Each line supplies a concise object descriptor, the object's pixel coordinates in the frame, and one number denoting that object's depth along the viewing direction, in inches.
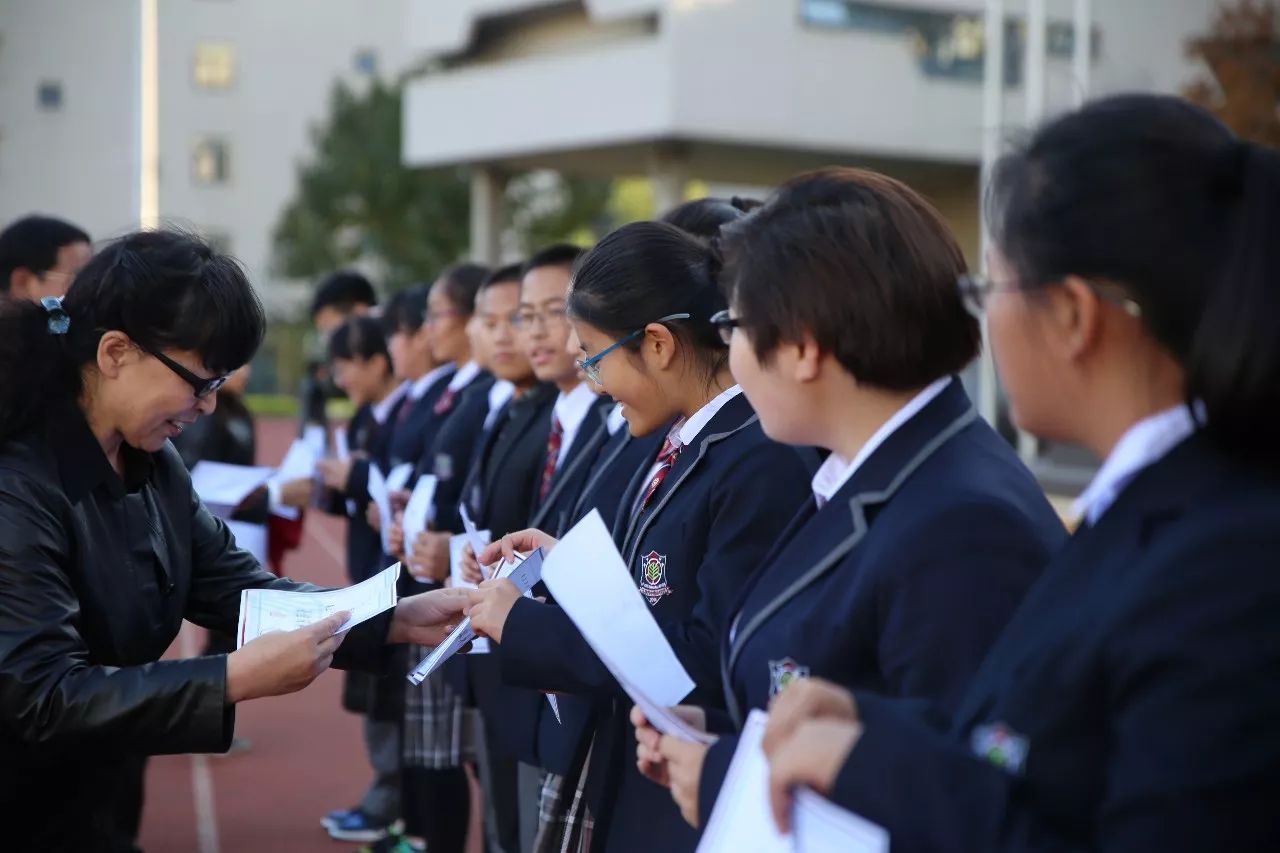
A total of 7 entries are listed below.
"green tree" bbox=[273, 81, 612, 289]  1376.7
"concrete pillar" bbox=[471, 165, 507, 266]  1066.7
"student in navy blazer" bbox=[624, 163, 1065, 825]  69.3
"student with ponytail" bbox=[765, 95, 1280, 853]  49.2
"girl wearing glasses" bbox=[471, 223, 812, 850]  100.0
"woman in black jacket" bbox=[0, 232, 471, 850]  96.8
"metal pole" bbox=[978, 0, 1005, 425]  653.9
